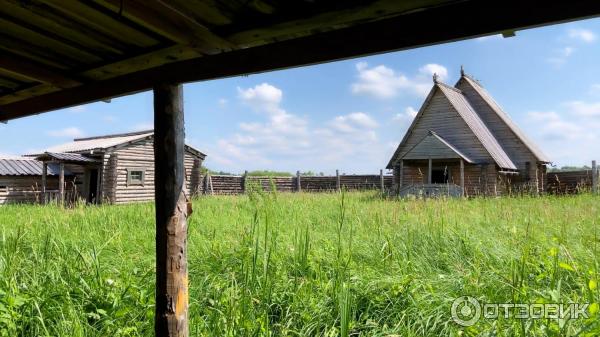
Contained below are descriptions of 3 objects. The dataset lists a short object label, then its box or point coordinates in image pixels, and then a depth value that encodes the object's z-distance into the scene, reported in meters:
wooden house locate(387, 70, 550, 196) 18.55
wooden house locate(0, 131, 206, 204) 20.16
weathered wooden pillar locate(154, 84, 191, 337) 2.25
